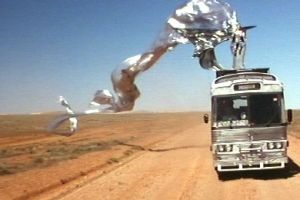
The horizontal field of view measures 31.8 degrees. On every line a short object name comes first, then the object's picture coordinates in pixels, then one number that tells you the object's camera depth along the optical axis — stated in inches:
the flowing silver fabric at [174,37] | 463.8
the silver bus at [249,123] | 649.0
